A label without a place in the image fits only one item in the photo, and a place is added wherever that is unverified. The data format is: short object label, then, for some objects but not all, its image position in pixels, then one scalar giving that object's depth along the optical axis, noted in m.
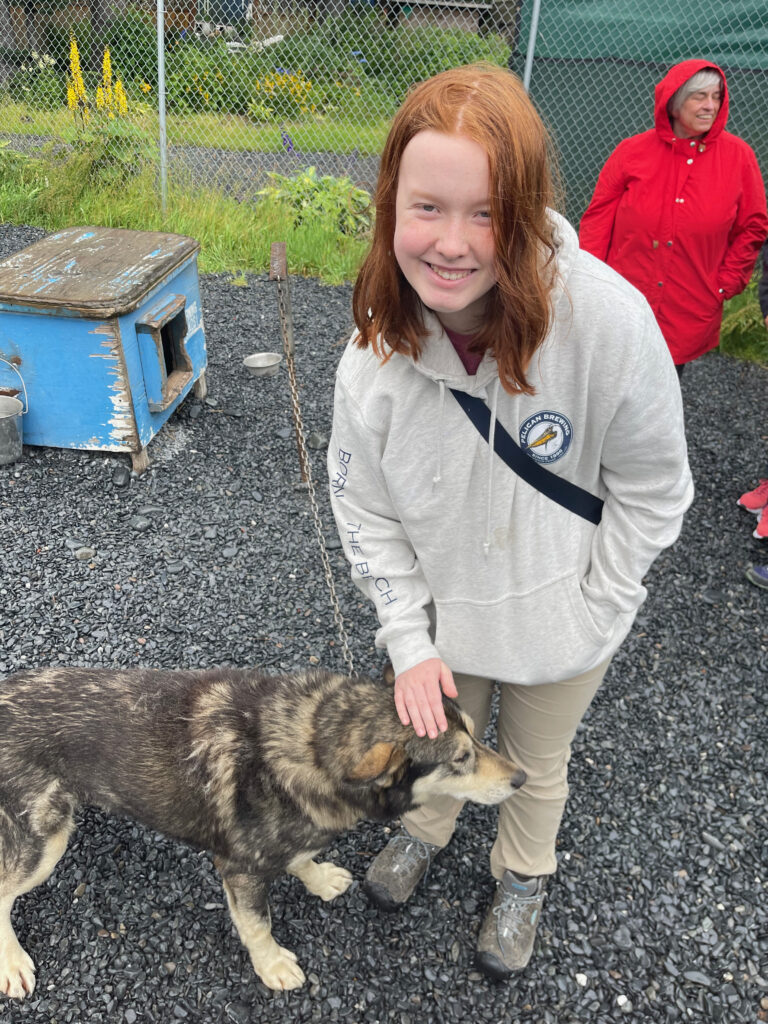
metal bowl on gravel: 5.49
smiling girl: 1.46
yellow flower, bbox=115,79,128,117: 9.33
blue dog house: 4.51
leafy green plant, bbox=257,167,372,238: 8.74
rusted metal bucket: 4.79
